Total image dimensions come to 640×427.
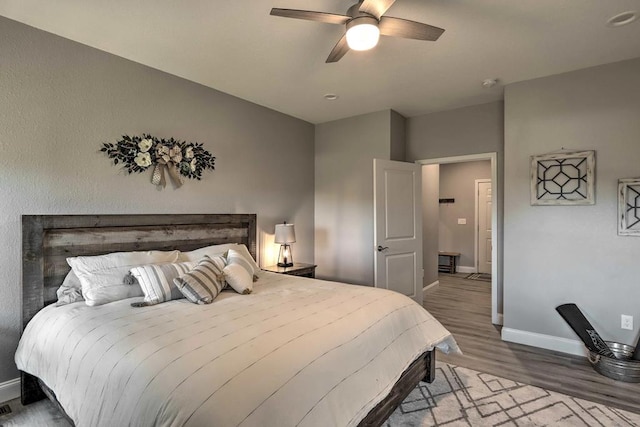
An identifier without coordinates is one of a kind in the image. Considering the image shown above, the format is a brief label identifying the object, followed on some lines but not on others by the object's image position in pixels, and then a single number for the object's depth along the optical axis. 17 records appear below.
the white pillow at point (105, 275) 2.27
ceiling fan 1.83
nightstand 3.89
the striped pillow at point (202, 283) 2.27
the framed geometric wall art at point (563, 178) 3.04
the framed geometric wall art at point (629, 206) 2.84
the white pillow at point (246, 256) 3.19
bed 1.27
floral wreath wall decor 2.88
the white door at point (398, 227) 4.01
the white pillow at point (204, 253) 2.99
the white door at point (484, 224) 7.13
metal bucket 2.56
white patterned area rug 2.08
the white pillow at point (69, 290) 2.33
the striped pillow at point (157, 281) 2.30
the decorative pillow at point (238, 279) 2.56
